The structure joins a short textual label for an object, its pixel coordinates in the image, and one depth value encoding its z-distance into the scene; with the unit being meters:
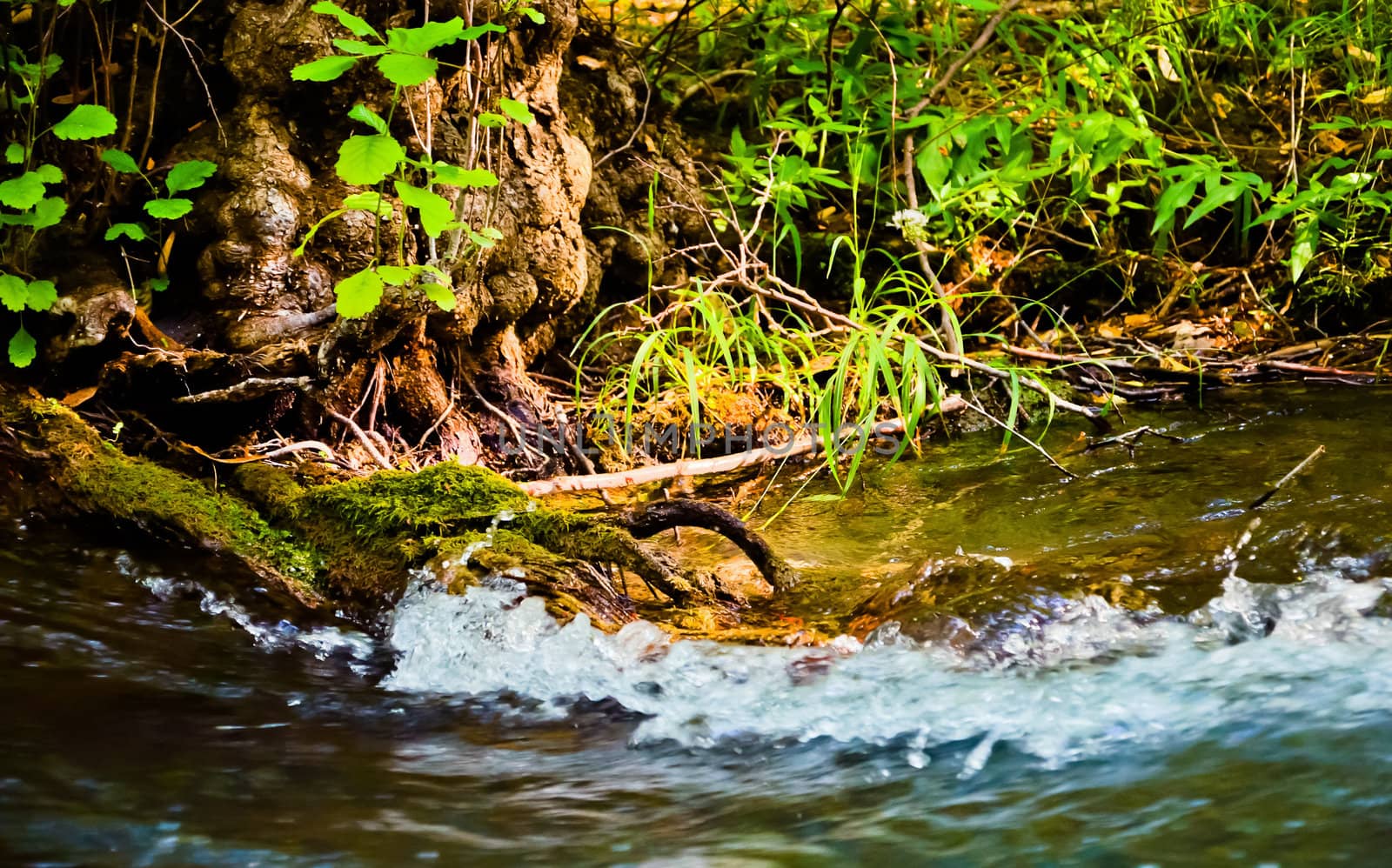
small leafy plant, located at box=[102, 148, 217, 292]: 5.07
